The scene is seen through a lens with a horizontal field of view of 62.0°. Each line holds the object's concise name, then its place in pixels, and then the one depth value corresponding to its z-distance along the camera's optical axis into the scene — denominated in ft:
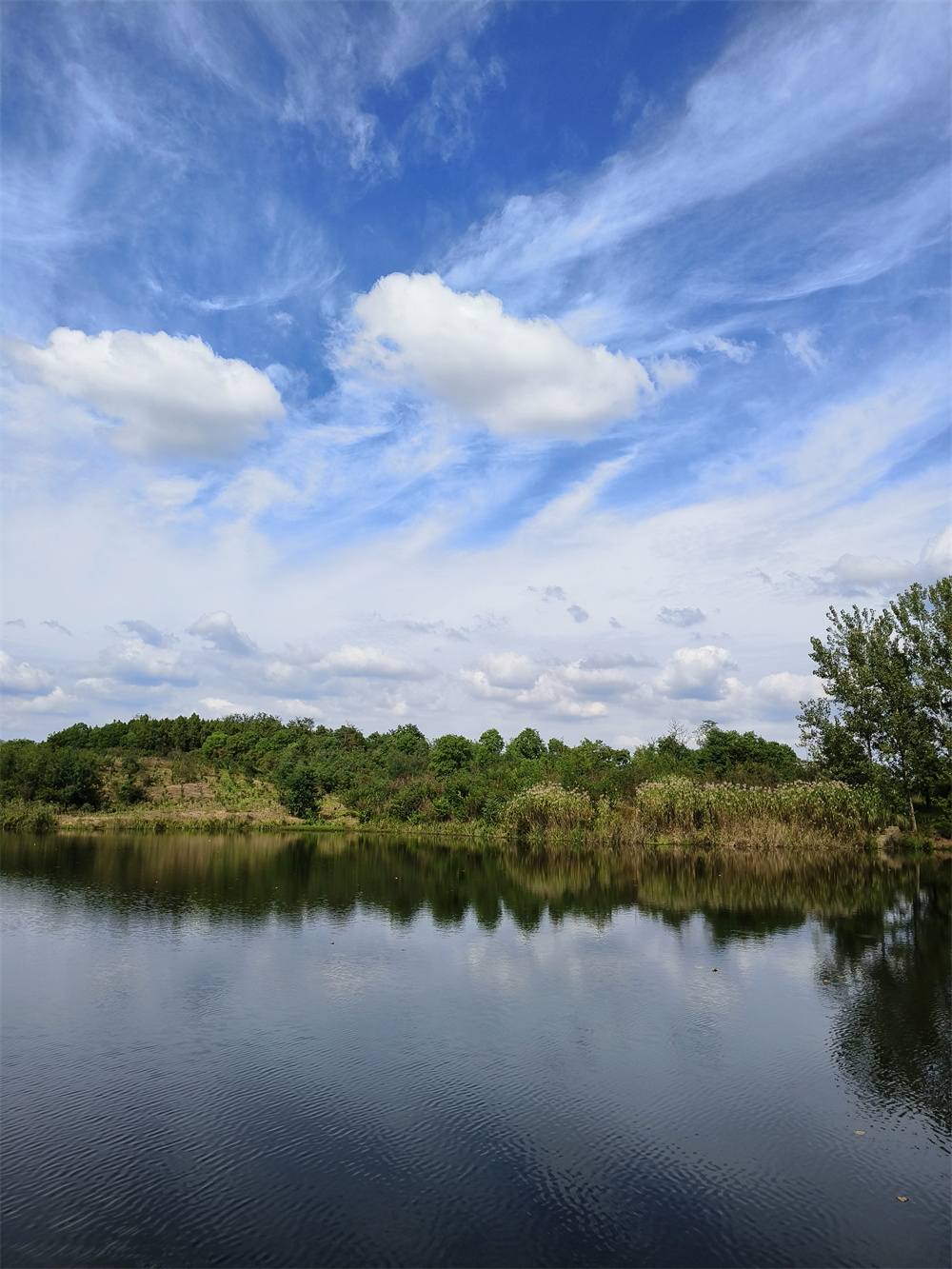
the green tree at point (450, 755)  193.57
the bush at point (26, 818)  157.58
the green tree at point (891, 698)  118.62
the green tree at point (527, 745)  241.20
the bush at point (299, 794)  177.37
